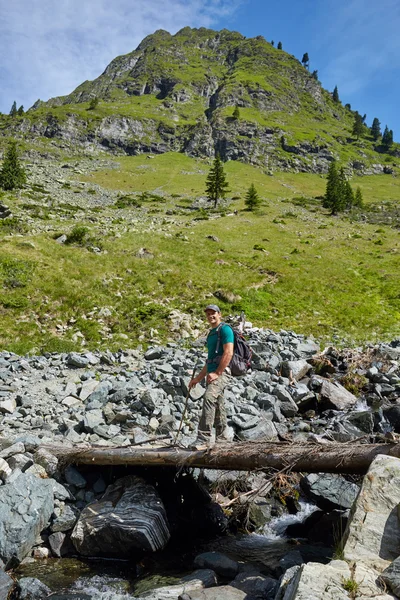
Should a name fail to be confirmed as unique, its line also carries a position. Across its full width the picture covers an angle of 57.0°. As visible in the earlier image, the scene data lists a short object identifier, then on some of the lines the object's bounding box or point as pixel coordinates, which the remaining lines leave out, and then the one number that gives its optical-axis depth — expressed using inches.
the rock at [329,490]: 302.8
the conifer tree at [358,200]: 3459.2
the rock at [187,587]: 204.4
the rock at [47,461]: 300.8
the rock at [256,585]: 202.5
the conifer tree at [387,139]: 7214.6
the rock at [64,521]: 265.0
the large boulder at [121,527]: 253.6
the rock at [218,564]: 234.8
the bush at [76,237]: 1167.6
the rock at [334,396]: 517.7
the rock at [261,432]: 403.9
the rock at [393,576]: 146.6
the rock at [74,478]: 301.2
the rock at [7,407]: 413.1
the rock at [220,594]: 197.6
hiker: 314.0
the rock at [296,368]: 587.5
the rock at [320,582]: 145.9
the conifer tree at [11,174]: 2409.0
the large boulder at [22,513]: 230.4
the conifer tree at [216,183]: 2940.9
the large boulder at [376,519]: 175.5
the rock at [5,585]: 203.9
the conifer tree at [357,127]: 7337.6
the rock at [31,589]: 206.2
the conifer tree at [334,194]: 2880.9
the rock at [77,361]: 566.2
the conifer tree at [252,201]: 2758.4
